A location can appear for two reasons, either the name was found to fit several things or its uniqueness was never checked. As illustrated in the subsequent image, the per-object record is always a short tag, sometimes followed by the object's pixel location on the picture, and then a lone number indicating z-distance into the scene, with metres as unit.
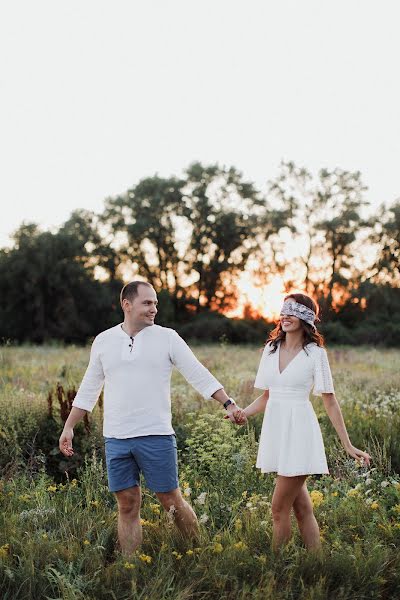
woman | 4.57
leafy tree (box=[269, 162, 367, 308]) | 41.59
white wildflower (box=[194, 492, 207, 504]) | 5.16
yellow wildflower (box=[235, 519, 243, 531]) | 4.86
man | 4.65
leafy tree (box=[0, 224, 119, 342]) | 36.97
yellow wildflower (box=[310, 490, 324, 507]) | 5.26
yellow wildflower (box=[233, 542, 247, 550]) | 4.45
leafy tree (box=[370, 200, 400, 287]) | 41.38
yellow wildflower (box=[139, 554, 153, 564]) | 4.28
